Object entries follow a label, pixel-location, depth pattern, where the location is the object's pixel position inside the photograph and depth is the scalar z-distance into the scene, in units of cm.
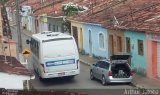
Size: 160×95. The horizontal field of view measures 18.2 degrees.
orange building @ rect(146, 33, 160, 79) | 2907
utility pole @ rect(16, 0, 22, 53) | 3479
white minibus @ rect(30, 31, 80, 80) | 2775
